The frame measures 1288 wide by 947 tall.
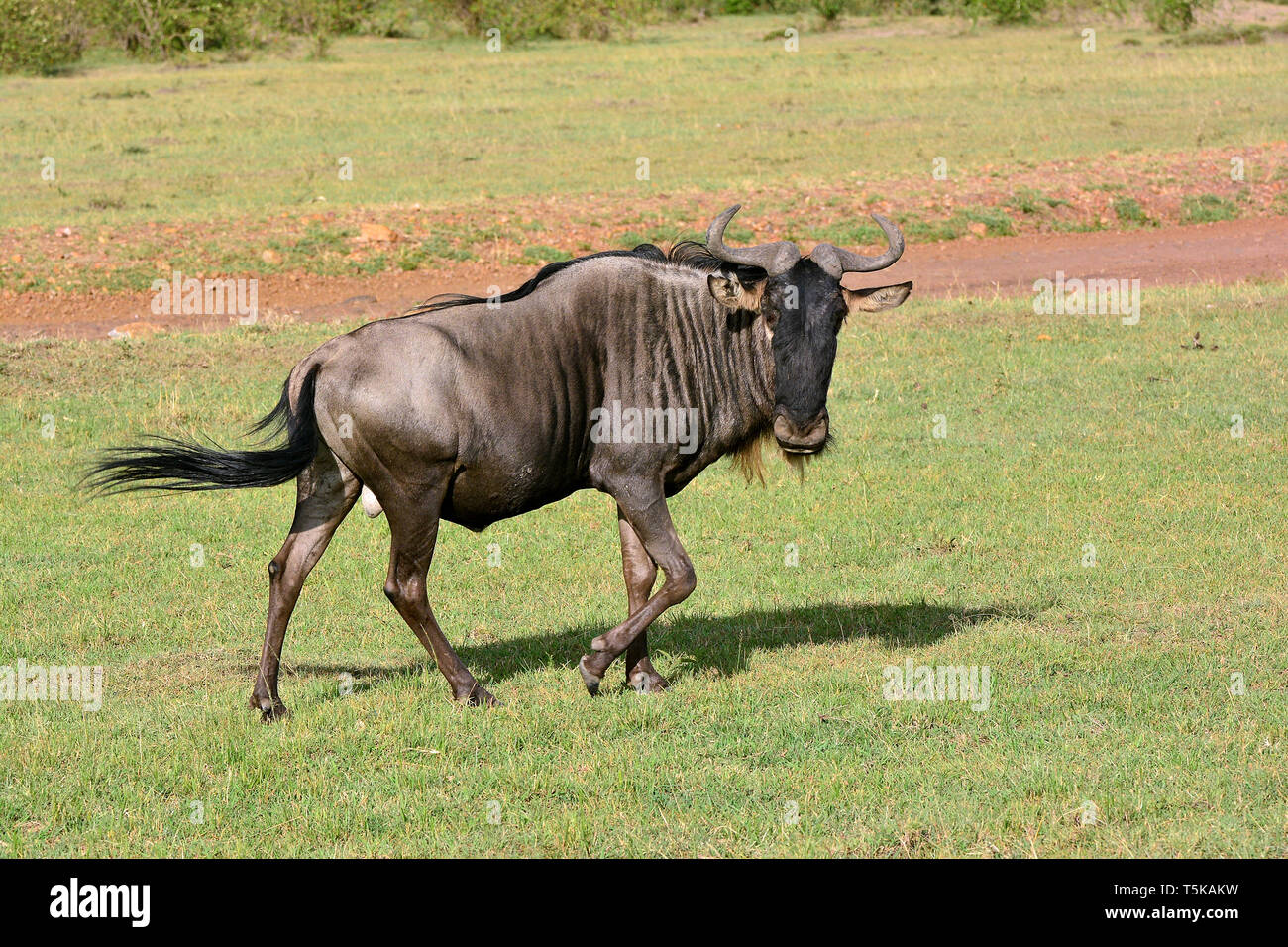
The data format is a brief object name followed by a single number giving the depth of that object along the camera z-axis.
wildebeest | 6.82
